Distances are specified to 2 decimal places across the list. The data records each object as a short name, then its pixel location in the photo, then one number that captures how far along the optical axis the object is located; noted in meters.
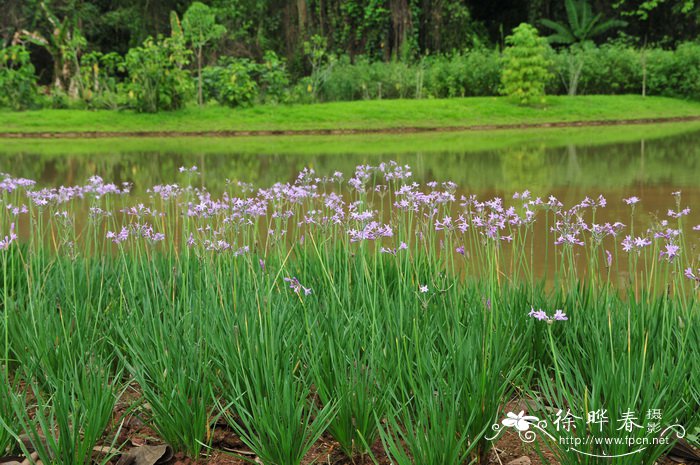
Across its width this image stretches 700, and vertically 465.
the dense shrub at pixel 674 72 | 22.23
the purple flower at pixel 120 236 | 3.06
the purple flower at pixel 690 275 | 2.47
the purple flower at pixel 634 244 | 2.47
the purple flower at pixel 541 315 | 2.31
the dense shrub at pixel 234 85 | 19.55
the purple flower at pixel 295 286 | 2.56
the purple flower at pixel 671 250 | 2.40
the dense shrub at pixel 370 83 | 21.42
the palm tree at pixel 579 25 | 27.42
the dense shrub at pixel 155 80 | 18.97
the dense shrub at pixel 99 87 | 20.03
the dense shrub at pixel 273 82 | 20.50
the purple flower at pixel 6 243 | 2.79
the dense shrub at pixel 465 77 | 21.59
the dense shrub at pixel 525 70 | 19.91
